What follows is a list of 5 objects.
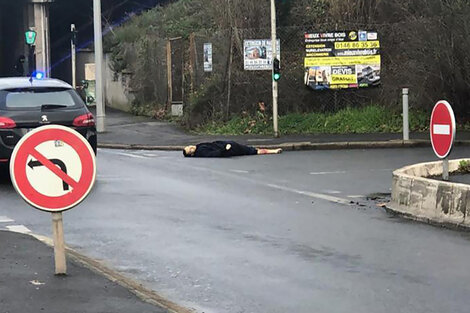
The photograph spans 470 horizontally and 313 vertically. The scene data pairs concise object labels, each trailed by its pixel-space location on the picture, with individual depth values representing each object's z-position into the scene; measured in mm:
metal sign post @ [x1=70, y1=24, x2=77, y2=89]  33531
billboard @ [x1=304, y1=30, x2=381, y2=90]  23953
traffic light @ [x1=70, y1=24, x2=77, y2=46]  33531
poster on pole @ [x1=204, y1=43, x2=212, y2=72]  26828
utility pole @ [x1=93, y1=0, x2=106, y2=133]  26453
